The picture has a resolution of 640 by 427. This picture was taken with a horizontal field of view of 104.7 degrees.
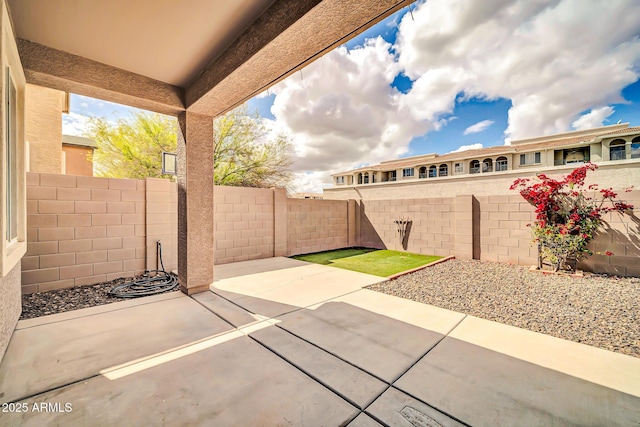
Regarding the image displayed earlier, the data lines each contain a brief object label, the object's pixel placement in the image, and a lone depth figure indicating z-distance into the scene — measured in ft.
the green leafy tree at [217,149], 30.35
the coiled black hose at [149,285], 11.18
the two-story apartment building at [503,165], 43.16
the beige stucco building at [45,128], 25.76
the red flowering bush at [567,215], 14.80
